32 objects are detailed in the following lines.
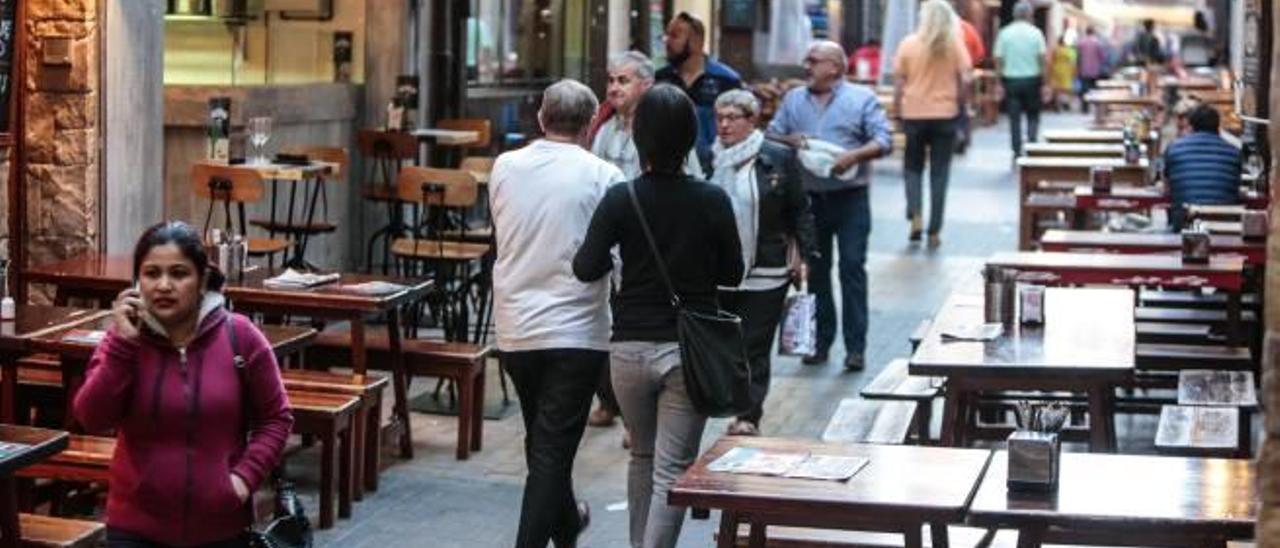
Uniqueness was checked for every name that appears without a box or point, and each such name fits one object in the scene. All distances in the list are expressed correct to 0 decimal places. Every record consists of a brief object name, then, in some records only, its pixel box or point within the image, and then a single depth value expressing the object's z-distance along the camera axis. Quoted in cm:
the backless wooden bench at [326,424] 980
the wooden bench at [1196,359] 1190
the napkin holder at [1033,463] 659
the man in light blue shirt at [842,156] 1412
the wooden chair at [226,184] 1354
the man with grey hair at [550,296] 848
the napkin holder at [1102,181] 1603
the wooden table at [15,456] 695
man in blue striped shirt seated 1548
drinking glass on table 1452
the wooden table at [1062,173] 1822
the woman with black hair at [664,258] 817
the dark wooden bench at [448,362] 1140
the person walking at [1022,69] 2908
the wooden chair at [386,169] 1609
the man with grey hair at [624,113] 1020
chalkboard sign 1180
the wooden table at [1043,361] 898
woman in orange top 2109
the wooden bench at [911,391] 1048
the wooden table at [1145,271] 1177
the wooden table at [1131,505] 632
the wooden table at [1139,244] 1292
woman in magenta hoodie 644
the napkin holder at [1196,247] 1199
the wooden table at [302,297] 1050
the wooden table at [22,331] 904
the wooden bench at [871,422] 974
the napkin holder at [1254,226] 1277
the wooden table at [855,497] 641
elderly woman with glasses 1080
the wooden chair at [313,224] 1506
